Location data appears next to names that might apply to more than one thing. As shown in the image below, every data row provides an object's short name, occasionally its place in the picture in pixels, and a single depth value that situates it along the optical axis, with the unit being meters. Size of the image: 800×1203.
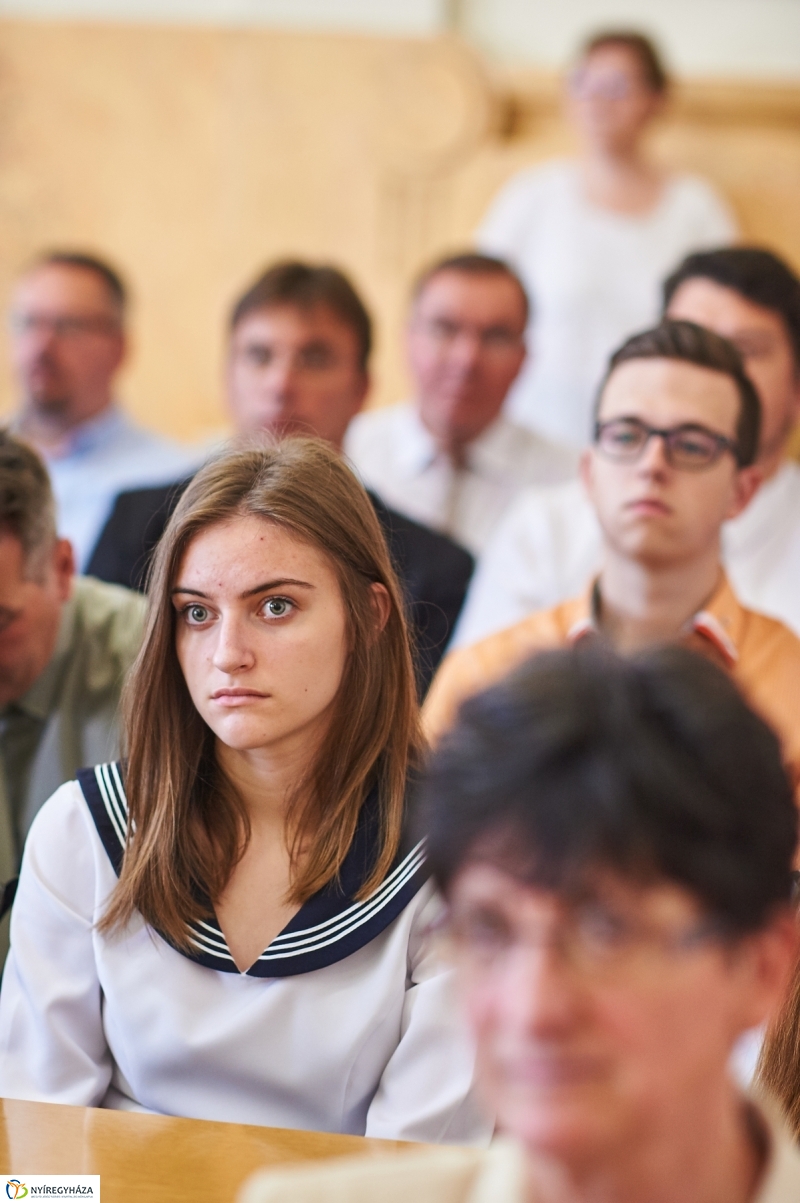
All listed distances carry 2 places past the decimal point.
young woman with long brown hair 2.54
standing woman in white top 8.70
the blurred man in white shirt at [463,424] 6.21
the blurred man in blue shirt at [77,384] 6.82
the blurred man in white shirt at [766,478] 4.91
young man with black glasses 3.89
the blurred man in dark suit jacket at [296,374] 5.20
